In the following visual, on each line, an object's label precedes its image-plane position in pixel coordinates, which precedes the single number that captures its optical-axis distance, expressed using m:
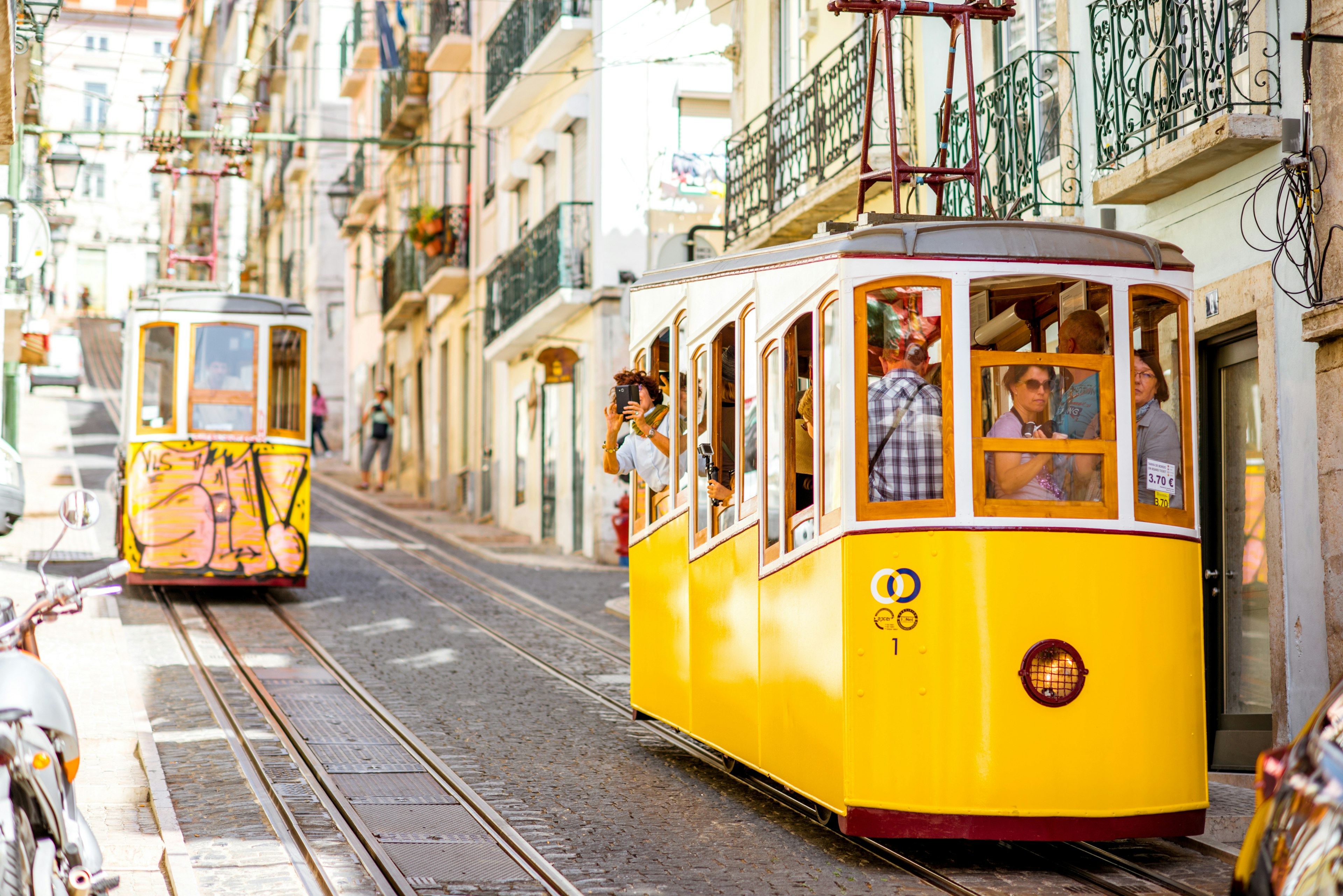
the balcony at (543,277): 24.06
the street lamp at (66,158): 25.73
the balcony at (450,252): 30.98
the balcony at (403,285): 34.19
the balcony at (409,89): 34.16
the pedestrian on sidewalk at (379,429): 32.09
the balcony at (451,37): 30.45
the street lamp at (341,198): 35.94
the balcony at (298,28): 46.41
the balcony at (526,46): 23.97
